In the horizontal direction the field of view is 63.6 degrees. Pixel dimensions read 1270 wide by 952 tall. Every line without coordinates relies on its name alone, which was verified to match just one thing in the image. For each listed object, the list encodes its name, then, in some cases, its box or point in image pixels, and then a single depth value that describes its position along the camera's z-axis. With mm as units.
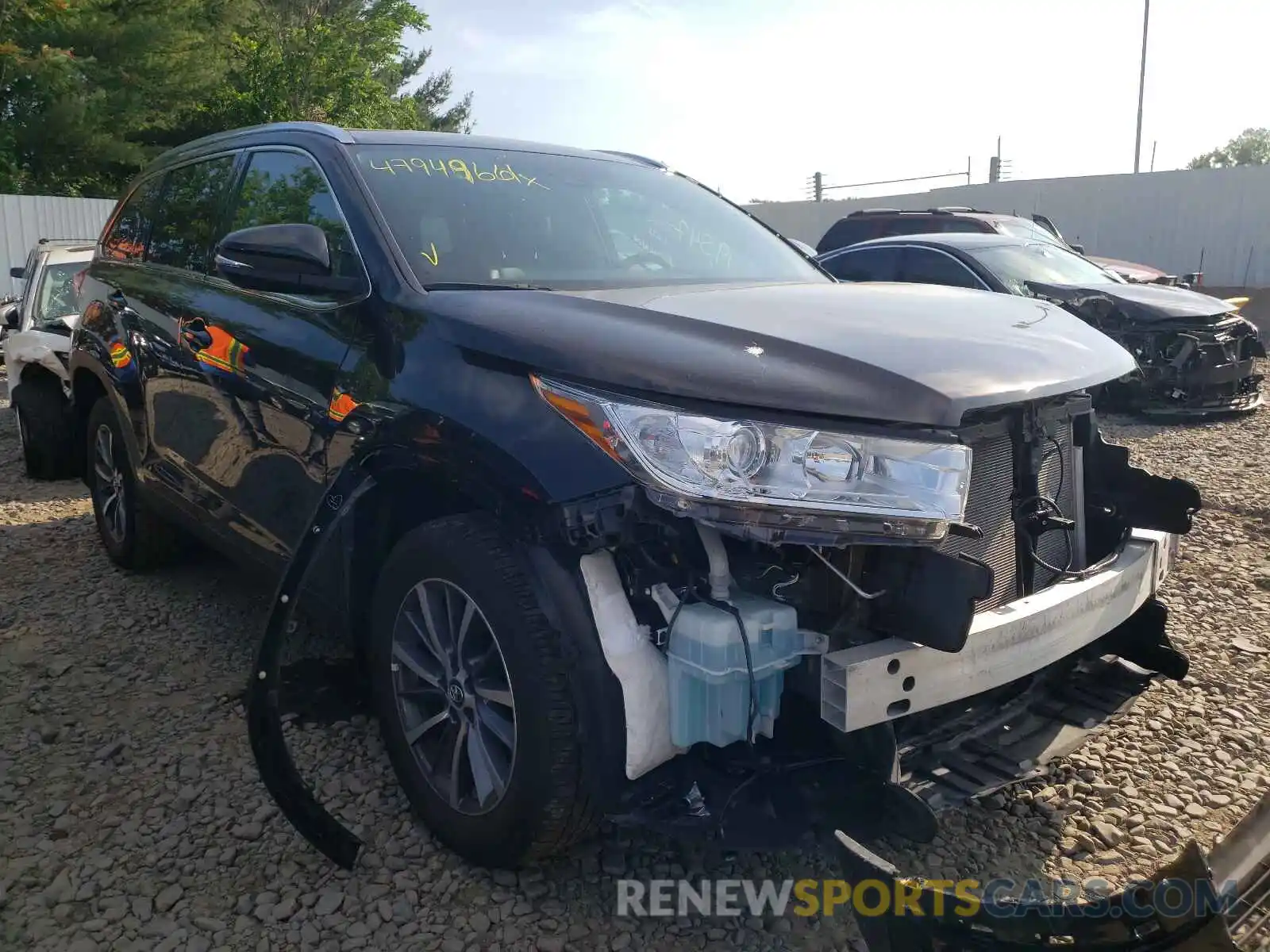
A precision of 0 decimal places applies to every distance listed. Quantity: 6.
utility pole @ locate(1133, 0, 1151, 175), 31109
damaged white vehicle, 7051
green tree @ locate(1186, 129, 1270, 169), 64750
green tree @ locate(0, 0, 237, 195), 21000
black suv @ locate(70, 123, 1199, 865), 2109
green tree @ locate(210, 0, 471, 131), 24359
